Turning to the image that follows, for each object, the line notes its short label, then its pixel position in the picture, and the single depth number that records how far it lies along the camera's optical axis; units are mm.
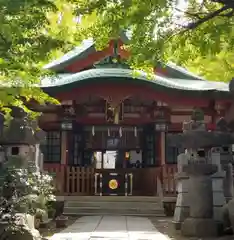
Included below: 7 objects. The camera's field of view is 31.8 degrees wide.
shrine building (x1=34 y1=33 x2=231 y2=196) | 16750
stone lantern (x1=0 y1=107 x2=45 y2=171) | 8336
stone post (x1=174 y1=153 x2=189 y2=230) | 9711
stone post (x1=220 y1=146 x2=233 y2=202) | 10102
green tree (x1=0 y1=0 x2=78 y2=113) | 5219
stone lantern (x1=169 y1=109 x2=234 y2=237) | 8703
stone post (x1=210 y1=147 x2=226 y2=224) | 8953
